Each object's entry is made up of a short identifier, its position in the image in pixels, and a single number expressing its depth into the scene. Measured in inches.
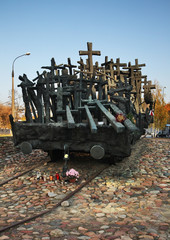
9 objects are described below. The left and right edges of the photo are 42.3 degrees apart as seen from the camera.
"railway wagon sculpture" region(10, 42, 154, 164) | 241.9
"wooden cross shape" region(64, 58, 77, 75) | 501.4
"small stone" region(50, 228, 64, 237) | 129.3
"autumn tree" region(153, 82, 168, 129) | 995.3
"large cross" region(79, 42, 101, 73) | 452.8
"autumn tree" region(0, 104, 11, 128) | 1520.7
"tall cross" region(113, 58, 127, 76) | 615.2
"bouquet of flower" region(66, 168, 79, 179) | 231.1
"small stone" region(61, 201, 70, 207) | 177.2
